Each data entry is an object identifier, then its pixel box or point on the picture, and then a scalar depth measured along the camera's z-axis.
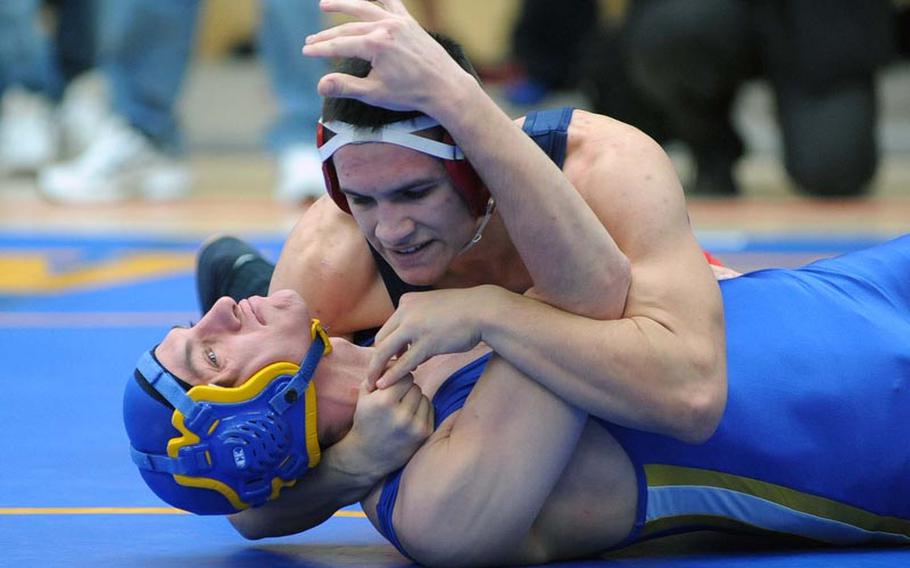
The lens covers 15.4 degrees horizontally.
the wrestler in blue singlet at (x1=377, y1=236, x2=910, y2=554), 5.03
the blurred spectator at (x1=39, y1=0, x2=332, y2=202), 12.99
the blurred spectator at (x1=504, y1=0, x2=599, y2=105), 18.58
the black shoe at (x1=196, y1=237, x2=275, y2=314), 7.08
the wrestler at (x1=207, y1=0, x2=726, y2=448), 4.64
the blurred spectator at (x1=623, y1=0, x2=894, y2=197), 14.16
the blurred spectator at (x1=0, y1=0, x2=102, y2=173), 15.49
